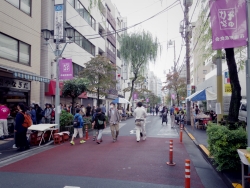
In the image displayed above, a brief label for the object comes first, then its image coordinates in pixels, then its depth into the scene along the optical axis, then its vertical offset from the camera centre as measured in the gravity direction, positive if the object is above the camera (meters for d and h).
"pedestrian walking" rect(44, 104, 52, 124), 16.03 -0.47
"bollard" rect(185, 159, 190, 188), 4.42 -1.28
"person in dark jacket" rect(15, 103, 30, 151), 9.57 -0.97
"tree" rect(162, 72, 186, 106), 40.20 +4.11
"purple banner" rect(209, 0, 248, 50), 5.80 +2.08
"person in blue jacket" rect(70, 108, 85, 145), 11.84 -0.77
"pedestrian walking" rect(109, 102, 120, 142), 11.86 -0.68
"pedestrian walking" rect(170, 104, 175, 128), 18.85 -1.05
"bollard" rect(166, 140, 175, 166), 7.29 -1.67
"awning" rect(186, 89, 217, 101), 16.80 +0.72
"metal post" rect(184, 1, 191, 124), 19.42 +4.66
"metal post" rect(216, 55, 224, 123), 9.81 +0.81
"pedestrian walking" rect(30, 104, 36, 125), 14.18 -0.41
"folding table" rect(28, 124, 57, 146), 10.48 -0.92
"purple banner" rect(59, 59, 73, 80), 13.43 +2.16
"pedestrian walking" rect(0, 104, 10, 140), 12.16 -0.70
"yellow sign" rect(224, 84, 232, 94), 12.46 +0.93
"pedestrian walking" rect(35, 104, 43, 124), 15.45 -0.42
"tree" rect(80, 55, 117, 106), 20.56 +3.01
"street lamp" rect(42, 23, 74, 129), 12.85 +2.68
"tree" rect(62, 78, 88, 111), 16.81 +1.42
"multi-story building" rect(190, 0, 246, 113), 8.25 +2.42
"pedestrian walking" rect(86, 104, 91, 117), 20.87 -0.38
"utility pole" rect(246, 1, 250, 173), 5.51 +0.70
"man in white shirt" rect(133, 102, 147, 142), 11.91 -0.59
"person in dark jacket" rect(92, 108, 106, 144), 11.50 -0.75
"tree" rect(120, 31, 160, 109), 35.12 +8.56
